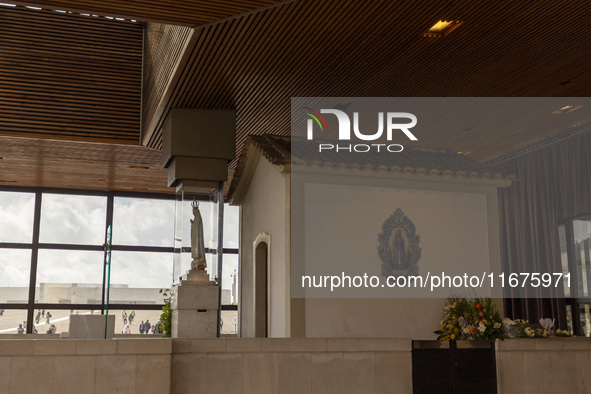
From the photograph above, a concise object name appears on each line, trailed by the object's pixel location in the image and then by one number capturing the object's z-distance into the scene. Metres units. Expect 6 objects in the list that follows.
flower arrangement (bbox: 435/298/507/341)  6.92
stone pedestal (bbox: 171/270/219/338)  9.20
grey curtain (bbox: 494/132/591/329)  12.70
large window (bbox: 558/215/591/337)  12.70
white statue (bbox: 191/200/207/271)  9.58
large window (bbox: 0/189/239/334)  15.85
